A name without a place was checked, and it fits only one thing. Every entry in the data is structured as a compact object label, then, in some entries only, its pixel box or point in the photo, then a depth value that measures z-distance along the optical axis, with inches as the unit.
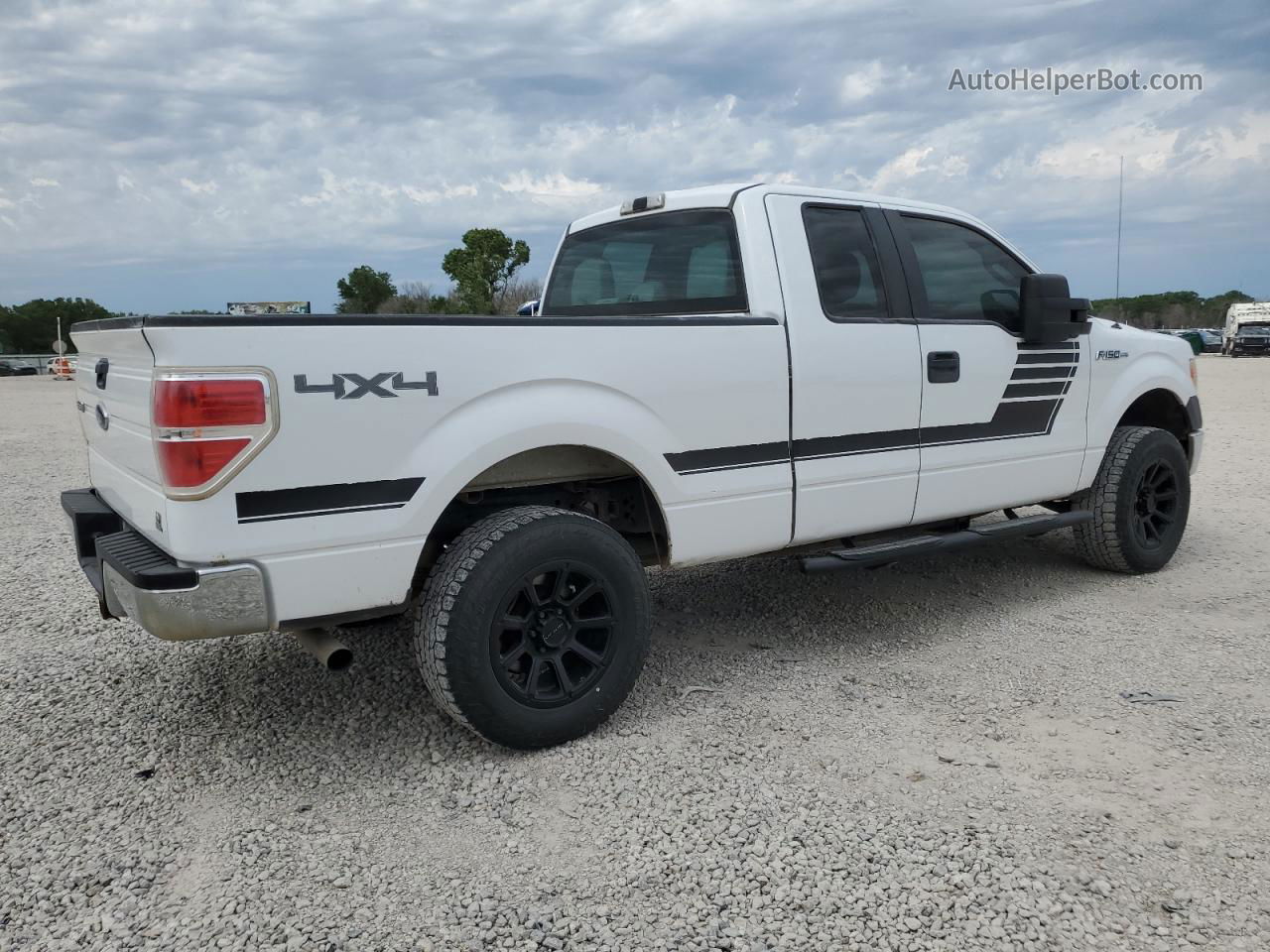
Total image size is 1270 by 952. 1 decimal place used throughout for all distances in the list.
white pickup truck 111.3
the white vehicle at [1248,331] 1508.4
